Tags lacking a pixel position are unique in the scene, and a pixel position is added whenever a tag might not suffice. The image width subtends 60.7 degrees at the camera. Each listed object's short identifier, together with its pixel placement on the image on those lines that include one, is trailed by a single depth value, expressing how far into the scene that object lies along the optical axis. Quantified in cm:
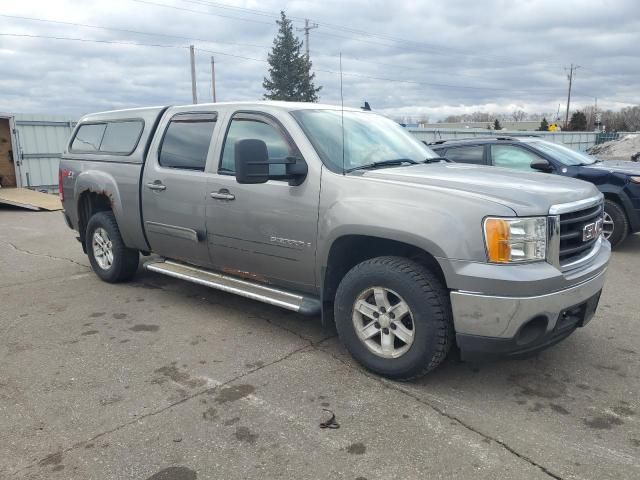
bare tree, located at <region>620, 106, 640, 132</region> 7706
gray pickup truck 319
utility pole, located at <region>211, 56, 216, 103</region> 5084
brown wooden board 1279
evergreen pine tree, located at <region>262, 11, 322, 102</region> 4550
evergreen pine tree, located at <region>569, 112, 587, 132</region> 4756
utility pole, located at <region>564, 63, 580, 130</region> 7450
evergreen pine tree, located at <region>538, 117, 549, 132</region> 4806
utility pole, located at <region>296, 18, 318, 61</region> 3896
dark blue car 754
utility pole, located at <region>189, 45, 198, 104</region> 3901
